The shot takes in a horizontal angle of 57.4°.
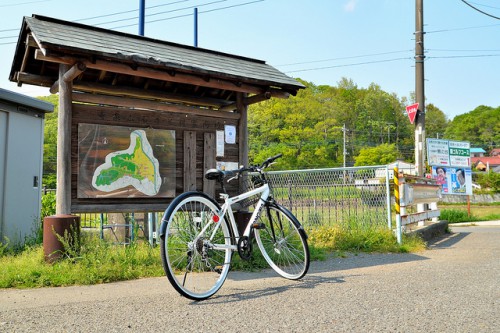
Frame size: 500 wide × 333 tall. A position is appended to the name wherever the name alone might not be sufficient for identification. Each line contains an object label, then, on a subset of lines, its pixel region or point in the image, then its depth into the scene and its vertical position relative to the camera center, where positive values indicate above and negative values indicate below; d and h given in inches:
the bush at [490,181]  1804.9 -21.2
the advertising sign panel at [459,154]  700.7 +34.7
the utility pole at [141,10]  461.1 +169.5
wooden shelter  237.1 +56.4
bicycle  185.5 -26.8
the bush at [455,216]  710.6 -63.1
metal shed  319.9 +11.9
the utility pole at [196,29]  613.6 +199.9
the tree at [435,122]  3896.2 +481.1
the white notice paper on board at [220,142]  297.0 +22.8
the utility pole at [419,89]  525.7 +104.0
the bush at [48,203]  506.7 -30.0
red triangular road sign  520.4 +75.4
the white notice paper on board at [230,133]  300.7 +29.4
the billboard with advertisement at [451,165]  681.6 +17.4
